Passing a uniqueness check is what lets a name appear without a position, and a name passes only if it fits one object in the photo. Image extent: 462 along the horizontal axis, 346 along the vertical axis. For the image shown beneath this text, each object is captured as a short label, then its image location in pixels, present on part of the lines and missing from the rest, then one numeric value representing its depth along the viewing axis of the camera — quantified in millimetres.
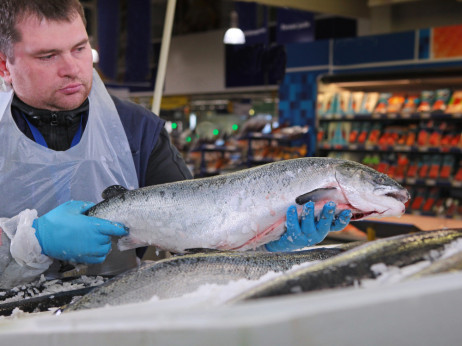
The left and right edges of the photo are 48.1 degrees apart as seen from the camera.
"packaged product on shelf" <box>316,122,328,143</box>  7828
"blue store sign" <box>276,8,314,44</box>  8578
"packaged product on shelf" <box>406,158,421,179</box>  6893
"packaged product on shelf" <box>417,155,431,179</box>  6777
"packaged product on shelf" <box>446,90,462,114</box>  6418
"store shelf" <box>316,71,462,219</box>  6594
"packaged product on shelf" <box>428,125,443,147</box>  6609
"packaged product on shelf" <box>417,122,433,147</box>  6734
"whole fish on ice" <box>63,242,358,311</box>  1047
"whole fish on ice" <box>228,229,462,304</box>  744
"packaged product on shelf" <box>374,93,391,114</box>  7134
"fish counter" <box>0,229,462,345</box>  595
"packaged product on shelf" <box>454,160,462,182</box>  6468
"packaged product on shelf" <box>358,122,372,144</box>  7398
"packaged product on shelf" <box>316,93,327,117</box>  7773
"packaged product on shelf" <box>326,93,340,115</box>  7641
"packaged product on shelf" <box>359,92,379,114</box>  7267
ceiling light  7598
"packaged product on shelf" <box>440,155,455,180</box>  6574
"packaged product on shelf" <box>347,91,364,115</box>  7416
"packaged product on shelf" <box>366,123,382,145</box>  7258
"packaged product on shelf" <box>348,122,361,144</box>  7488
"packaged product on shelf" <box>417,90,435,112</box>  6730
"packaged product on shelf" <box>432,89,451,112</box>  6559
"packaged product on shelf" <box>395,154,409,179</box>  6973
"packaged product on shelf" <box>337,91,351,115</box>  7539
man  1601
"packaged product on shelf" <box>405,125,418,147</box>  6859
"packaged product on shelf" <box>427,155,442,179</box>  6676
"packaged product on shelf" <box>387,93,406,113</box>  7011
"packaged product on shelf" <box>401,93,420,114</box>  6855
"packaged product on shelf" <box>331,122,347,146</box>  7637
